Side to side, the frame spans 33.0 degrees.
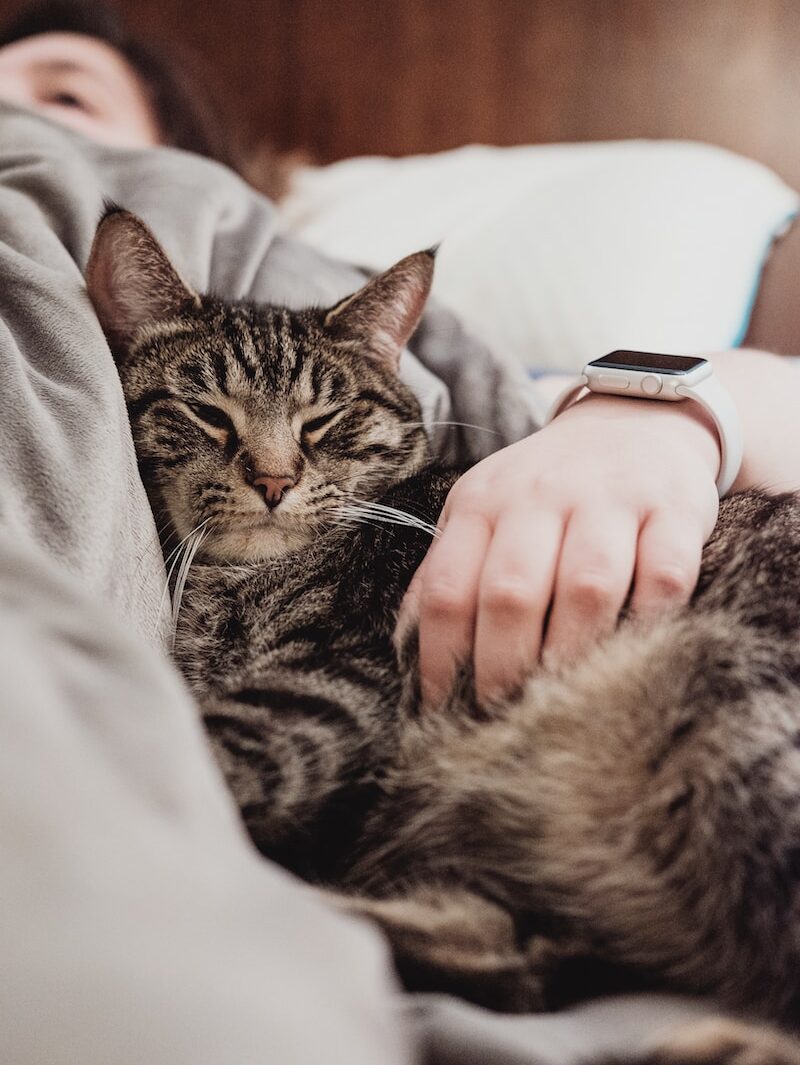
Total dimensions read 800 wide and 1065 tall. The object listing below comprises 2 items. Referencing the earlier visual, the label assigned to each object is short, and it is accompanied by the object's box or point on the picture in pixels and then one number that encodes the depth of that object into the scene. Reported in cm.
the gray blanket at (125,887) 20
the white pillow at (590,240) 61
